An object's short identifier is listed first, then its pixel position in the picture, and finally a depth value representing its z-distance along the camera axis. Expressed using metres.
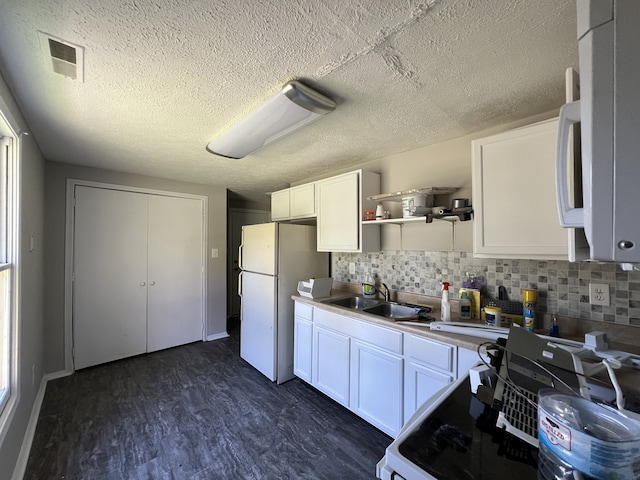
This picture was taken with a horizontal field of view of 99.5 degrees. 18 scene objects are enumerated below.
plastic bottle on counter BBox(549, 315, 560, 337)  1.55
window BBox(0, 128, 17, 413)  1.56
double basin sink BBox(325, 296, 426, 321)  2.10
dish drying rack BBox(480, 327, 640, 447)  0.74
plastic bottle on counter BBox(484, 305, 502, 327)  1.65
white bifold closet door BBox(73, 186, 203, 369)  2.90
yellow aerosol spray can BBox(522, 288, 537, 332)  1.61
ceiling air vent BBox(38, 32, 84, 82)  1.10
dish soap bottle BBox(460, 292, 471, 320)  1.87
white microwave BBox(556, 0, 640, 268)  0.50
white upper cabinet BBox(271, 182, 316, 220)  2.83
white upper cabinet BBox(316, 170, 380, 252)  2.39
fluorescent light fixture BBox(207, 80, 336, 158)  1.41
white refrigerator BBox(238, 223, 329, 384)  2.69
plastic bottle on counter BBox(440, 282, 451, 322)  1.83
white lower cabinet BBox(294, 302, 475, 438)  1.65
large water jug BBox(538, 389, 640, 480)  0.50
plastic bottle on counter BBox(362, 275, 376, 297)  2.57
